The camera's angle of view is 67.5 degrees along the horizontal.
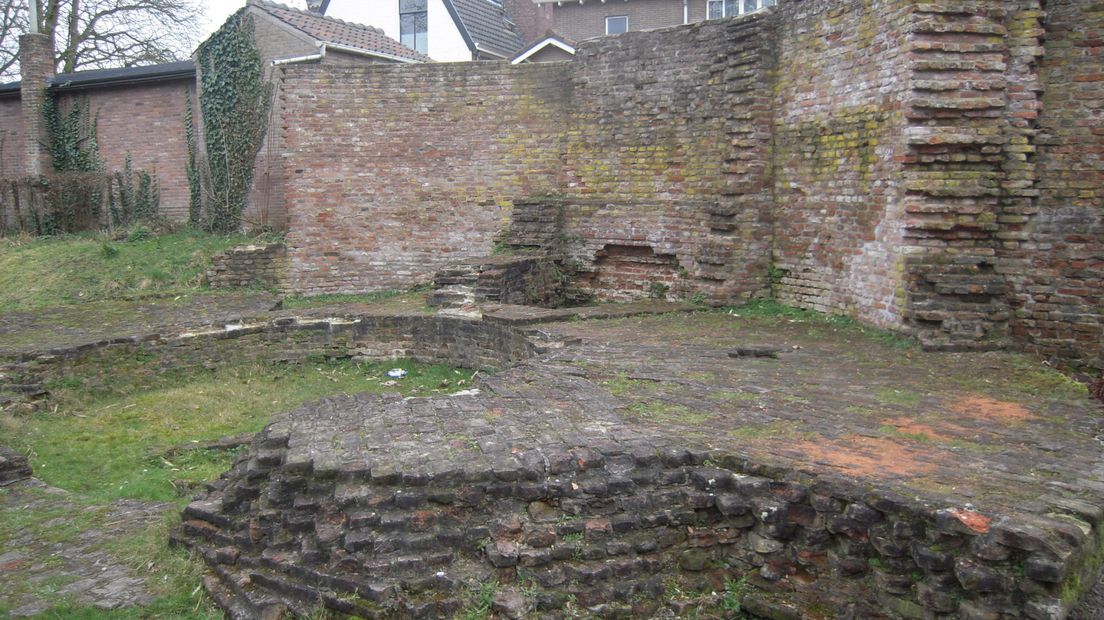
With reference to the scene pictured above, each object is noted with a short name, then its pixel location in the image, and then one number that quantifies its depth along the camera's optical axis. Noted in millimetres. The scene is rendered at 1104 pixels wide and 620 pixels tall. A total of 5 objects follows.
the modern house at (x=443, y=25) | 23484
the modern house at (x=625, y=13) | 23203
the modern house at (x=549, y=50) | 20547
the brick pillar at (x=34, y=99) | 18438
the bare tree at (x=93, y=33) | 25656
